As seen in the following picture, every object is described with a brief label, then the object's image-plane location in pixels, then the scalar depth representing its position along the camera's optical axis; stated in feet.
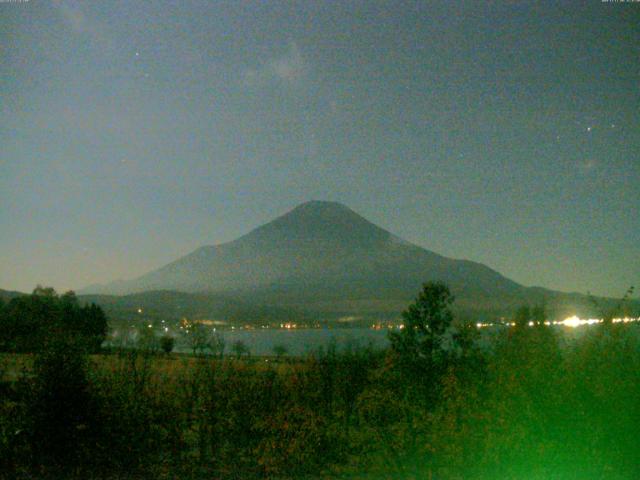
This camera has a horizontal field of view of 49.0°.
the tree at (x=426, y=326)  35.45
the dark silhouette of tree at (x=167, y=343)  145.73
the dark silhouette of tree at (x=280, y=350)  134.01
